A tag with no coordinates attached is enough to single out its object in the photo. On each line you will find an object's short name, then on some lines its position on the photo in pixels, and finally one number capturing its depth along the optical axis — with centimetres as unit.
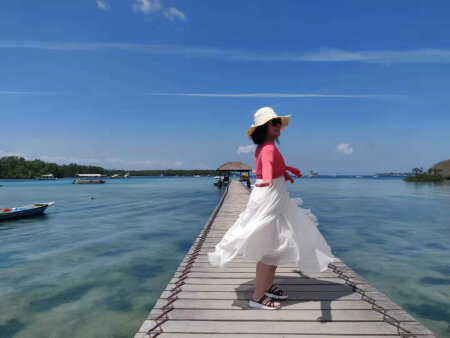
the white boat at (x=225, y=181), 6194
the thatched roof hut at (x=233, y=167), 4351
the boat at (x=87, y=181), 9403
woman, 339
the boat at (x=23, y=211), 1919
